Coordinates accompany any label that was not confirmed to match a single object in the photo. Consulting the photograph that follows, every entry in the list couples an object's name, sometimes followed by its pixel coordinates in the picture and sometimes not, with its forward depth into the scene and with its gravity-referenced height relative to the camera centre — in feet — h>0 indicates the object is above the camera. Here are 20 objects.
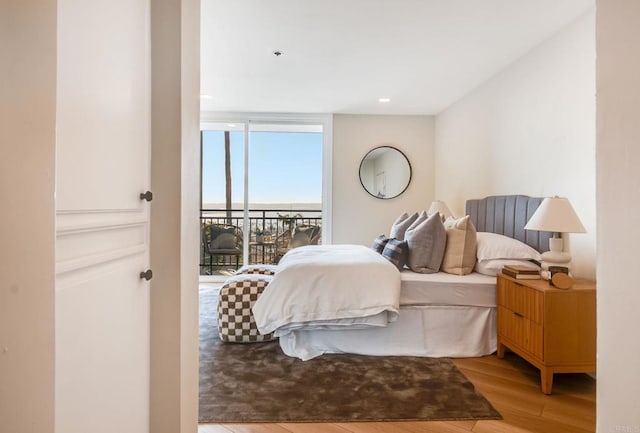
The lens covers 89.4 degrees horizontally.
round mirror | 16.47 +2.06
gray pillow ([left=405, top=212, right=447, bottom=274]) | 8.71 -0.93
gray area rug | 5.69 -3.54
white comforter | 7.72 -2.07
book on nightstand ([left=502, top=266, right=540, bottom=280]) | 7.15 -1.37
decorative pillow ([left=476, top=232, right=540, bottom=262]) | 8.09 -0.93
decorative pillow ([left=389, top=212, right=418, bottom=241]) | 10.75 -0.49
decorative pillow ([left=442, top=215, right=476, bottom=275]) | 8.56 -1.01
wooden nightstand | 6.29 -2.29
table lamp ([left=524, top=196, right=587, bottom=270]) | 6.61 -0.21
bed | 8.07 -2.91
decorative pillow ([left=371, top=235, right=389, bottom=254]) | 10.28 -1.04
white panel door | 2.28 -0.05
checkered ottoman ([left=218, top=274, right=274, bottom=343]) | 8.59 -2.73
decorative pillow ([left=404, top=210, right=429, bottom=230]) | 10.12 -0.26
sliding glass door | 17.43 +0.98
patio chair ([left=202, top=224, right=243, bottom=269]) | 17.65 -1.57
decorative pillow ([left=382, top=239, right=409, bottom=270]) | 8.80 -1.13
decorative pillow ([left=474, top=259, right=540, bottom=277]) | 7.98 -1.30
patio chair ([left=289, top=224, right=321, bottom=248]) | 18.39 -1.34
